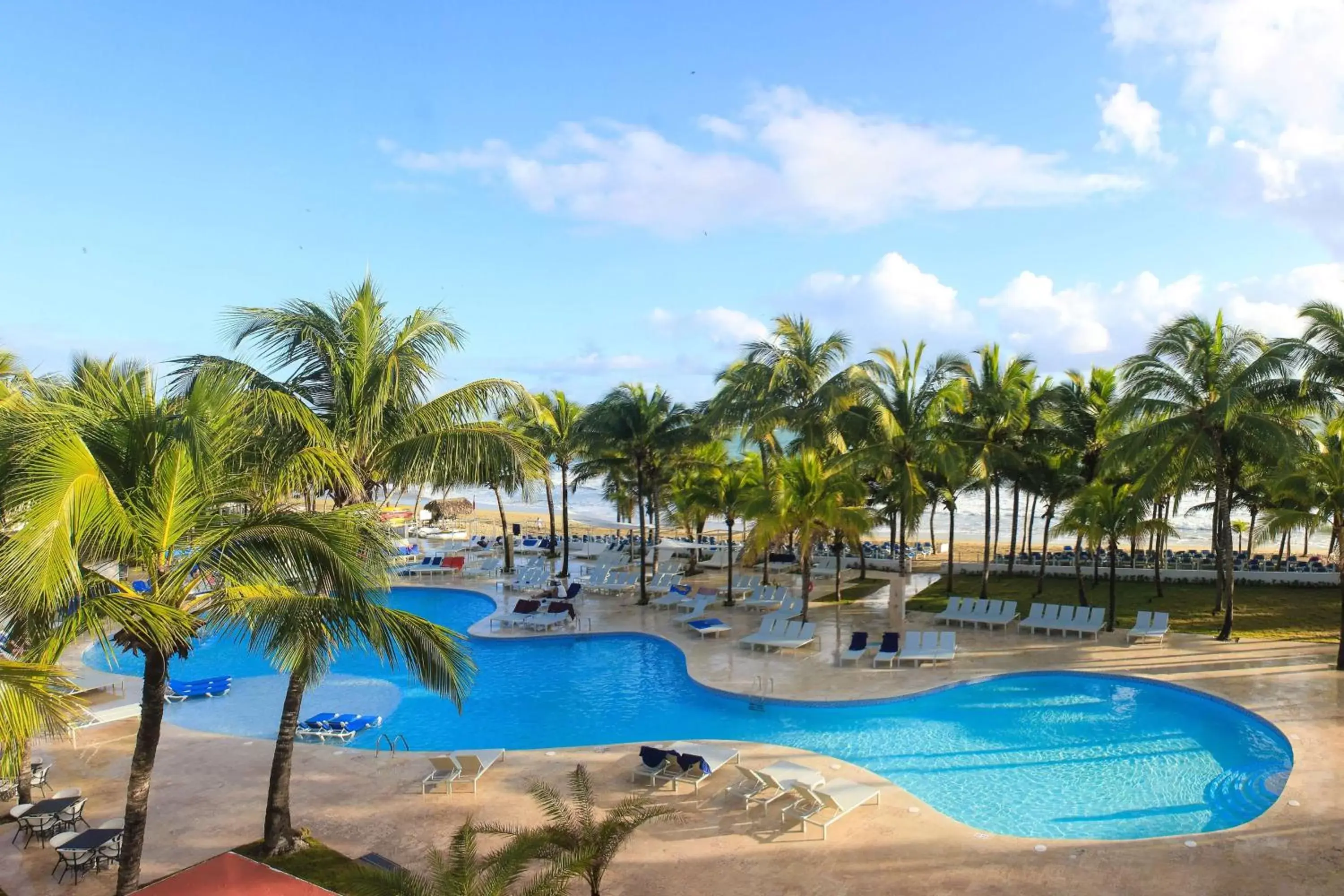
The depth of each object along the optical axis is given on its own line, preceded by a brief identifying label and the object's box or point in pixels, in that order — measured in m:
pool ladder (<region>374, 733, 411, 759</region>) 11.80
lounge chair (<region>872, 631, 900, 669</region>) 16.28
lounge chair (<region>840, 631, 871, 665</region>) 16.83
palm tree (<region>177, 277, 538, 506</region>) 8.96
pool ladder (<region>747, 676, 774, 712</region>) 14.16
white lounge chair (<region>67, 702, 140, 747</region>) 12.53
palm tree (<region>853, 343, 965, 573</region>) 21.73
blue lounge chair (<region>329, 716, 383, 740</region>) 12.95
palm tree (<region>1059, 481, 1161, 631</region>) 17.98
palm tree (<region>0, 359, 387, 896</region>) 6.01
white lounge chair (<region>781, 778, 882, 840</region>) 9.32
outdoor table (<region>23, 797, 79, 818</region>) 9.12
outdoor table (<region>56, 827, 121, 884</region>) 8.17
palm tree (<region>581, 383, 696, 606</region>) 23.73
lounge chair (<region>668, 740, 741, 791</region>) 10.44
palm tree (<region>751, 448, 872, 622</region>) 19.09
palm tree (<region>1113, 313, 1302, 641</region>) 16.33
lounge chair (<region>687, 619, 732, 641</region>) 19.61
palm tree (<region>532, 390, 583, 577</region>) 29.77
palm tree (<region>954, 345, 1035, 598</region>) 22.42
